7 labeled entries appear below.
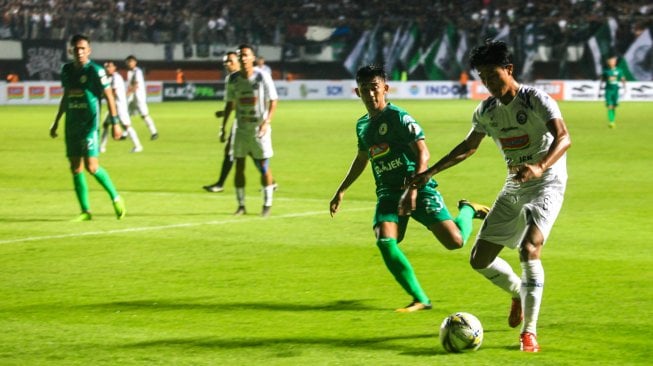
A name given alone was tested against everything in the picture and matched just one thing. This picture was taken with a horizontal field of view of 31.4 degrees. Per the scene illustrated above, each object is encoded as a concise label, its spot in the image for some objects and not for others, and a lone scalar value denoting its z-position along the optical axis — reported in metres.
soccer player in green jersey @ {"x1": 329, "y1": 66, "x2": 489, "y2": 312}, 8.71
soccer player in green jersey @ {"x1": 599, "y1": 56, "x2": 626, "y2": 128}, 34.91
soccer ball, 7.29
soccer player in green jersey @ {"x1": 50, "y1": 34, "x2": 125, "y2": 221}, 14.97
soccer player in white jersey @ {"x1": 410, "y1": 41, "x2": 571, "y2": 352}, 7.20
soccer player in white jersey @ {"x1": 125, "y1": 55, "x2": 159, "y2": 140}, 29.78
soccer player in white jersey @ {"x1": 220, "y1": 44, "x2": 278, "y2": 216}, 15.38
